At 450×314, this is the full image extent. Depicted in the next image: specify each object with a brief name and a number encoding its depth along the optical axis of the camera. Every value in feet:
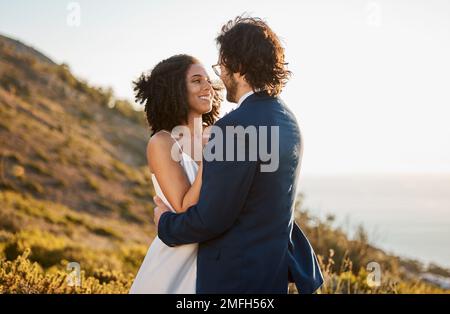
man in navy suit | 8.61
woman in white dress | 9.84
